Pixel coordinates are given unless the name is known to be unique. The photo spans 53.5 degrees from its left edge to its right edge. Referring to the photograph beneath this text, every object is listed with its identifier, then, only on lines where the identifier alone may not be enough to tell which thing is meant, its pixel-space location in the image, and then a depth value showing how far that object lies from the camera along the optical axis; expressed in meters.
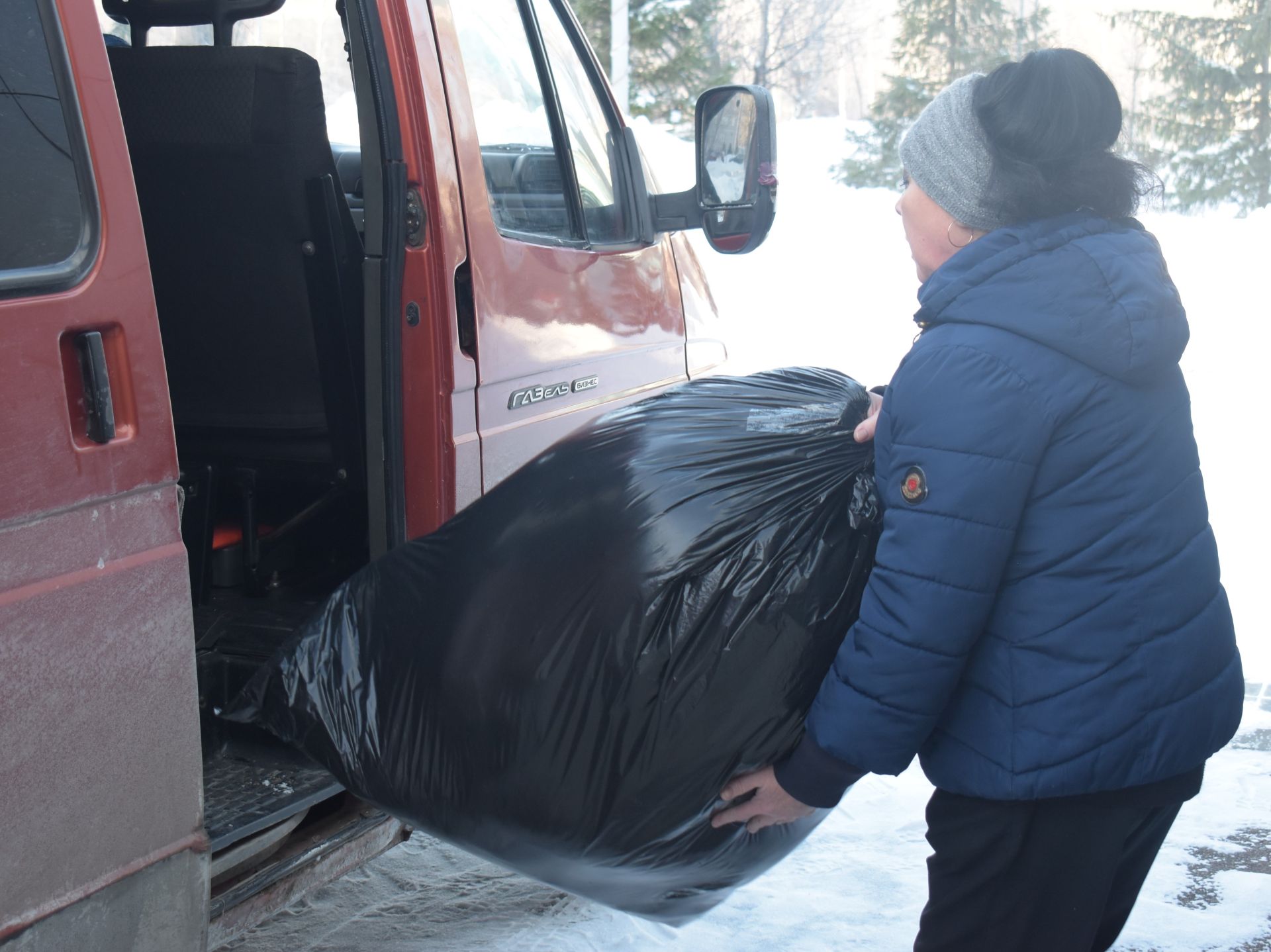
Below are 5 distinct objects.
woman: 1.59
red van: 1.64
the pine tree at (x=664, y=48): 17.61
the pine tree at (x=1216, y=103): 20.06
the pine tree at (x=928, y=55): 22.64
